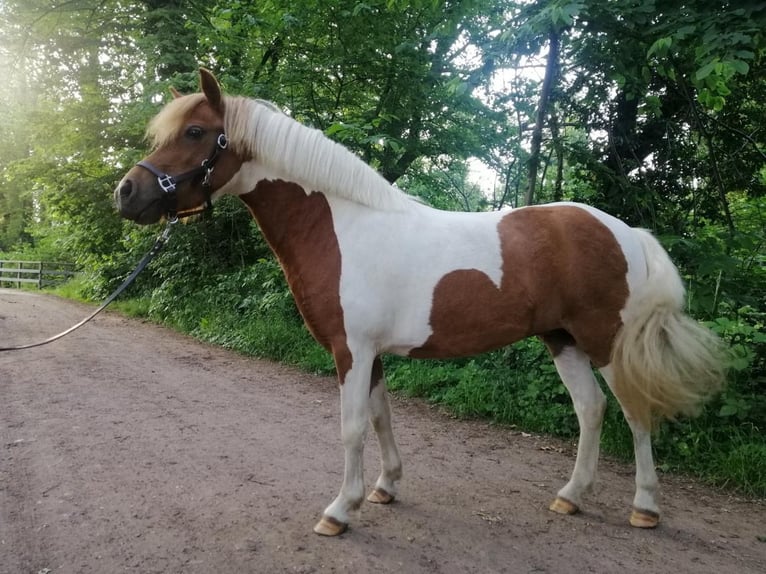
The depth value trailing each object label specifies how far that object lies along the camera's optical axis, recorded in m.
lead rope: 2.70
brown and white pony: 2.58
